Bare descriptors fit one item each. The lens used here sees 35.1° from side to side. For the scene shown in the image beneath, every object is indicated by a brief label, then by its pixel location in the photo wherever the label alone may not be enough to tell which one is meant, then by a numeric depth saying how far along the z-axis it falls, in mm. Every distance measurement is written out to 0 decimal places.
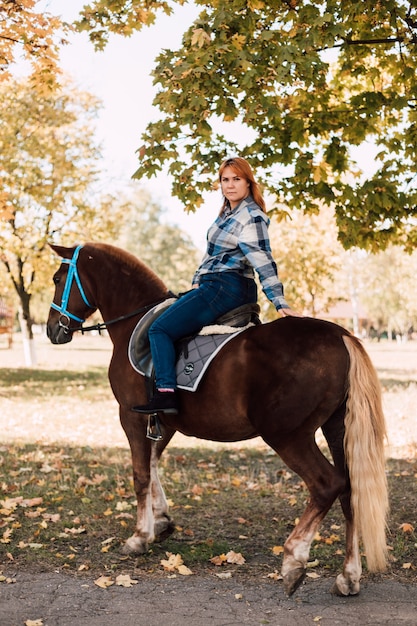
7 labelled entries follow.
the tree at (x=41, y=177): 21359
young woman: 5031
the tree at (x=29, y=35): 9312
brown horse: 4547
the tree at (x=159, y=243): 67562
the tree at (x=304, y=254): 22625
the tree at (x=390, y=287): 50134
